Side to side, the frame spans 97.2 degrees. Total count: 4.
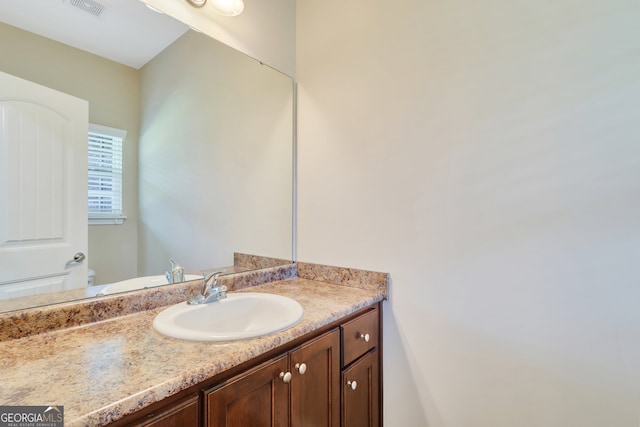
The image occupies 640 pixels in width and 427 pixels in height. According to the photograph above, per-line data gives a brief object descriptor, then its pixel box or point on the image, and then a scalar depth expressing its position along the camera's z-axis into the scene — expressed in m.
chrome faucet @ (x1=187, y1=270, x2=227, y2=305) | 1.09
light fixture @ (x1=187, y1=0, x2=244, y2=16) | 1.24
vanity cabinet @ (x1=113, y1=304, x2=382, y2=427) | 0.64
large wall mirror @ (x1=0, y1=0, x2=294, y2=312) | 0.94
